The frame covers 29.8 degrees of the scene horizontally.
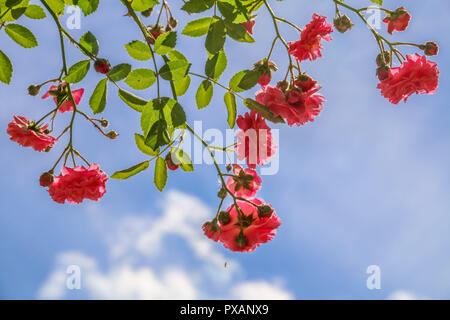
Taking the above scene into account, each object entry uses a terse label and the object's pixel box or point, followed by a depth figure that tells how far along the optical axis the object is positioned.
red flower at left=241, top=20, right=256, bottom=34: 0.65
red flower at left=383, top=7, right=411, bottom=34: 0.62
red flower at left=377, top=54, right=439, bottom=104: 0.61
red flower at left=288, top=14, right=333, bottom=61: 0.62
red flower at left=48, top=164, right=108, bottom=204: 0.61
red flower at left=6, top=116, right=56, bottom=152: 0.62
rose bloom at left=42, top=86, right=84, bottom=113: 0.64
